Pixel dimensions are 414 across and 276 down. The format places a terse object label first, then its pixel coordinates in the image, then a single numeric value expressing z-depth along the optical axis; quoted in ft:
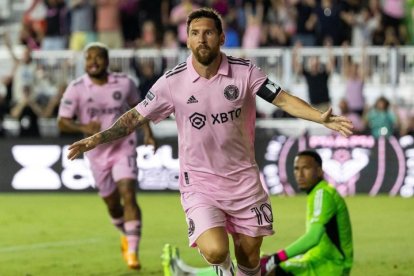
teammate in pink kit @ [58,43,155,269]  42.60
